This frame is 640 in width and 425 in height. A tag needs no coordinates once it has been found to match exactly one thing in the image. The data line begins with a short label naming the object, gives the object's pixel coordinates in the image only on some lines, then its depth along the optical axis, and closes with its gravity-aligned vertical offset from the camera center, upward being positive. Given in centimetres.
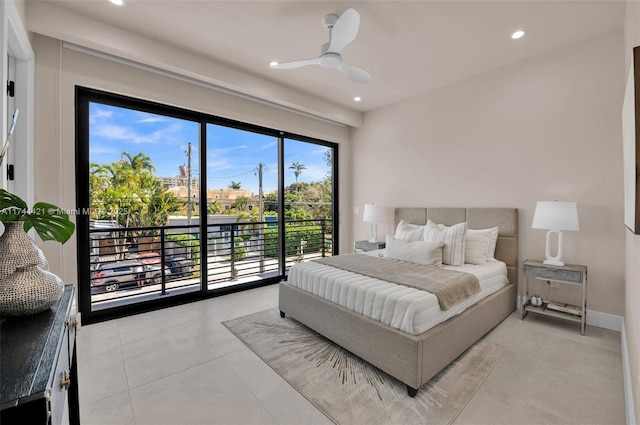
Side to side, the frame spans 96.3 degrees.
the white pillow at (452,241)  315 -34
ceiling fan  218 +143
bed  193 -95
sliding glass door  320 +12
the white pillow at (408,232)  366 -28
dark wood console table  62 -40
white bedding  203 -69
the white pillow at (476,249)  323 -44
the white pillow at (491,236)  340 -31
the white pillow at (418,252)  306 -46
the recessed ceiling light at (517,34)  277 +173
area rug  174 -122
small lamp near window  457 -5
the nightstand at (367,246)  458 -57
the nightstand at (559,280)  274 -69
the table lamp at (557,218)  271 -7
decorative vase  97 -24
